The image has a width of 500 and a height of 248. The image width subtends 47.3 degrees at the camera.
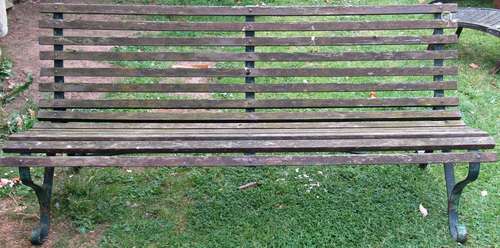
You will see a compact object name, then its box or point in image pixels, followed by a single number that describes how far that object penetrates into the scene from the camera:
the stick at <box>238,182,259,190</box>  3.80
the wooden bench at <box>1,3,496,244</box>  3.38
